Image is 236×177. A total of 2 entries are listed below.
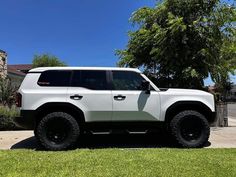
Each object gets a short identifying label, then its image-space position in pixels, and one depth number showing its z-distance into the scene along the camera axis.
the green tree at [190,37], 13.72
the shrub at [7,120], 13.13
